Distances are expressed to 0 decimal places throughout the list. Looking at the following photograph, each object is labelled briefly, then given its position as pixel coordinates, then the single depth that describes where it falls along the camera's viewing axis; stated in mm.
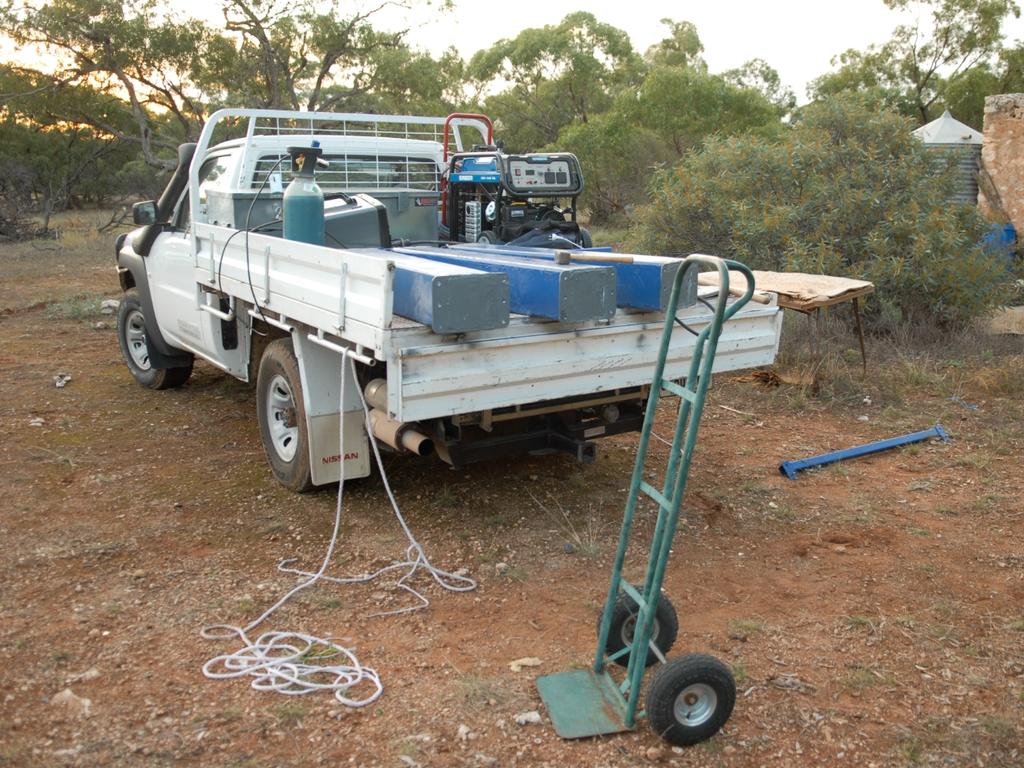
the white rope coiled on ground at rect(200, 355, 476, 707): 3225
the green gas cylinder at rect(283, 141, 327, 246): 5051
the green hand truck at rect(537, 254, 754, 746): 2752
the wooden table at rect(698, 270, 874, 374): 6523
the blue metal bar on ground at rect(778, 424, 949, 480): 5516
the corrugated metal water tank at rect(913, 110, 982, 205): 14156
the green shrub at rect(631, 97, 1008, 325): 8258
